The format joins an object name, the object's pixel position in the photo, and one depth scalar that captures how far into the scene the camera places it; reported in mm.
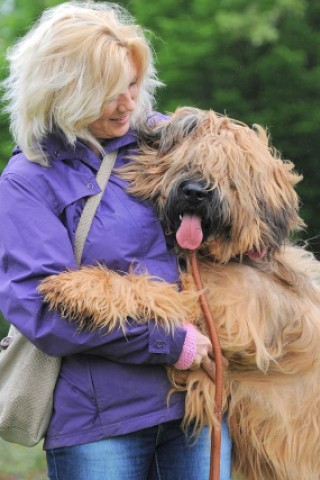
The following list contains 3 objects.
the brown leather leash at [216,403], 5383
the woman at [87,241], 4984
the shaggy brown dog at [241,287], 5367
